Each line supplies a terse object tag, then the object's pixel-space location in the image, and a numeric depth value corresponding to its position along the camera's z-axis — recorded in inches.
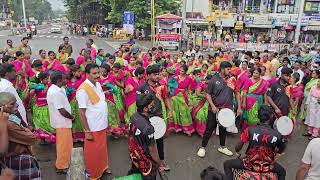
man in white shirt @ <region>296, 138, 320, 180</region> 83.4
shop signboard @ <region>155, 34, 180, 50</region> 645.2
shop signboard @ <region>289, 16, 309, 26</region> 974.1
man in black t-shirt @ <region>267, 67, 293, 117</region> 162.6
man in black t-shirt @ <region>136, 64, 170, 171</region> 130.5
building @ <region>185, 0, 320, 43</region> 942.6
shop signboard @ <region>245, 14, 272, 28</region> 986.7
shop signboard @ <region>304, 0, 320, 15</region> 1050.7
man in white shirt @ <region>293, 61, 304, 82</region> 235.9
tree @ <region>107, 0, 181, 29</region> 905.7
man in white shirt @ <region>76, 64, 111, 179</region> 121.0
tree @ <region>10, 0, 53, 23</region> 2130.5
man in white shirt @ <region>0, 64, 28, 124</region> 126.2
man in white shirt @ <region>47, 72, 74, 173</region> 128.7
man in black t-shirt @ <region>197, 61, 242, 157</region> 152.4
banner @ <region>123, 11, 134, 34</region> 810.7
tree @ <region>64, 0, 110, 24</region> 1196.5
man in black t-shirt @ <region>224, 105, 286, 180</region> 87.6
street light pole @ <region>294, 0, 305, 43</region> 575.4
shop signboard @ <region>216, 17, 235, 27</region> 967.0
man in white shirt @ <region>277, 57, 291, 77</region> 238.3
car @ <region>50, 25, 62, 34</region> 1461.9
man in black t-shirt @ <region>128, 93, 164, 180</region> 93.1
